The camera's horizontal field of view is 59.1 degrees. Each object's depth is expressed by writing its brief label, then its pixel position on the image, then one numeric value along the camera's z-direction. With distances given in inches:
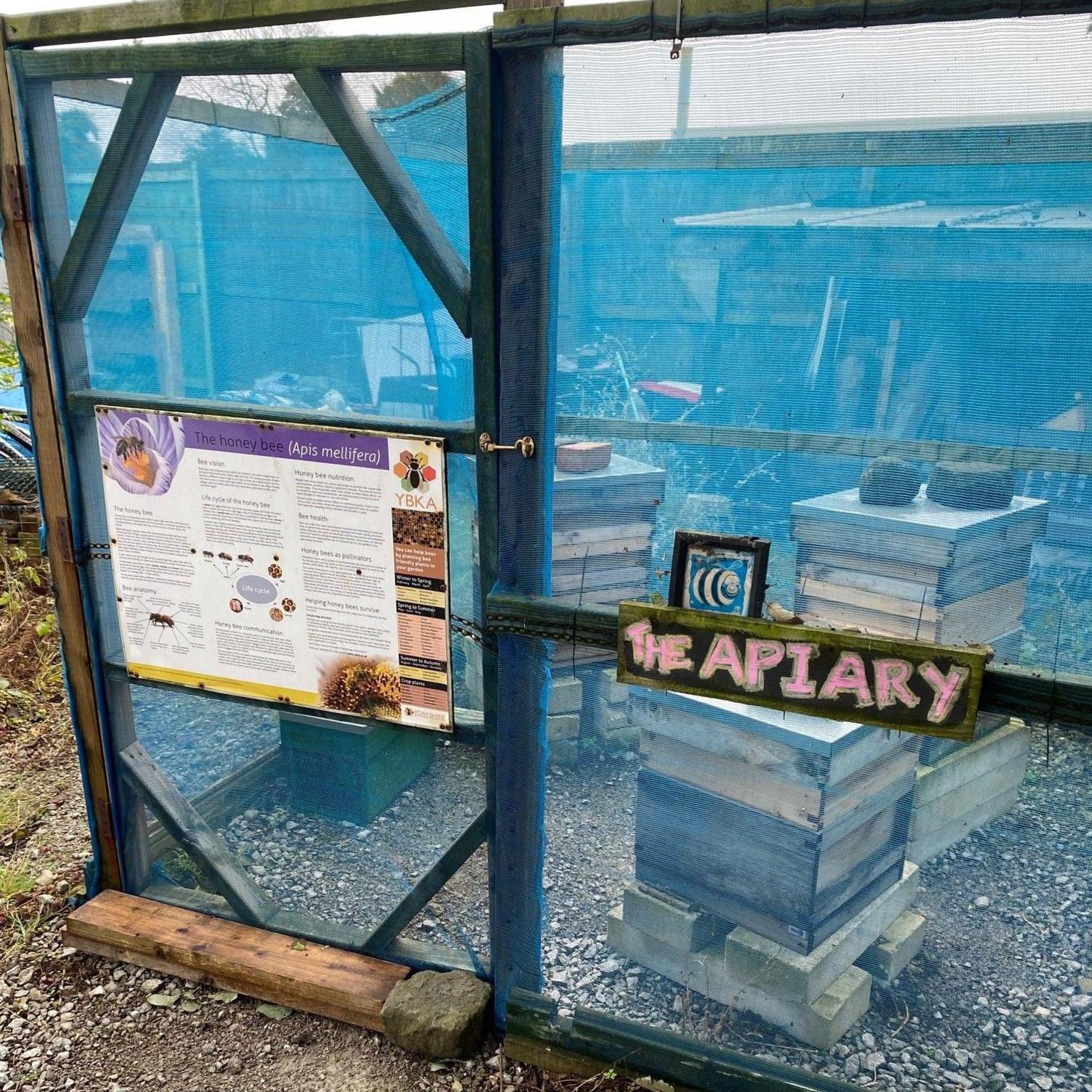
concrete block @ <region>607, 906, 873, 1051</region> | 100.3
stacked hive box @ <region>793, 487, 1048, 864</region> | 84.4
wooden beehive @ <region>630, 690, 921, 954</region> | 96.6
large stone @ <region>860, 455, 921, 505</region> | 86.5
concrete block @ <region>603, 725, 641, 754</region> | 106.2
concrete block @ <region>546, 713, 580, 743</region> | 109.3
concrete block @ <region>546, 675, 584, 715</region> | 109.2
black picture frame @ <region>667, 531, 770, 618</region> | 93.2
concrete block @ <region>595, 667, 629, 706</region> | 105.7
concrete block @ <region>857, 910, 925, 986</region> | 97.7
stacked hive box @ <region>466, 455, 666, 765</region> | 98.7
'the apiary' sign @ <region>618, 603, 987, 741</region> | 88.8
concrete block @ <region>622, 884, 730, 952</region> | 105.7
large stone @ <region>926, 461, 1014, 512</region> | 83.7
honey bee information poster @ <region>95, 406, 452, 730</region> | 113.2
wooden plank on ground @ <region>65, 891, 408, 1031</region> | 127.8
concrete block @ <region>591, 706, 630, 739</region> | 106.1
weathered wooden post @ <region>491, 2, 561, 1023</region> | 95.7
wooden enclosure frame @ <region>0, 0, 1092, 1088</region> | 88.9
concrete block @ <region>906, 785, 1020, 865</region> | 91.9
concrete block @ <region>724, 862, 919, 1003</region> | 98.3
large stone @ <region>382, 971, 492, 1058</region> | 119.9
